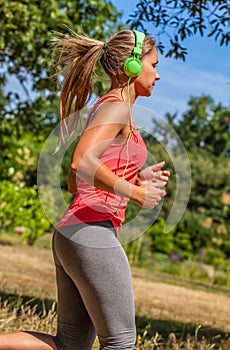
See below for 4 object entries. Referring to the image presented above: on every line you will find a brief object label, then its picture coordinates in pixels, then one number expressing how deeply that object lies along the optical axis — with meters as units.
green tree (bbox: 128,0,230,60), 8.09
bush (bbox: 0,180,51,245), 21.78
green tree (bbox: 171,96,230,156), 40.69
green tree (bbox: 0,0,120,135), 10.73
